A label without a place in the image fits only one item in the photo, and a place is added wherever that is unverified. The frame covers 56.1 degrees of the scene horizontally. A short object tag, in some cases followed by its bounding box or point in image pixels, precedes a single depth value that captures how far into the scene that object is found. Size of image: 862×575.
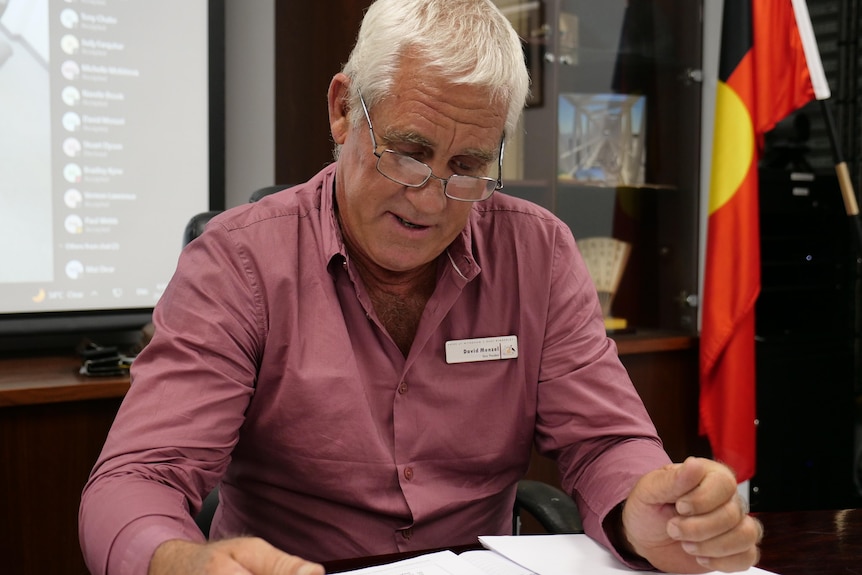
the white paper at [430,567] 0.89
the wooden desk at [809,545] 0.97
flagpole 2.47
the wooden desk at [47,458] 1.68
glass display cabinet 2.52
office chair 1.30
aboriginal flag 2.59
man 1.06
